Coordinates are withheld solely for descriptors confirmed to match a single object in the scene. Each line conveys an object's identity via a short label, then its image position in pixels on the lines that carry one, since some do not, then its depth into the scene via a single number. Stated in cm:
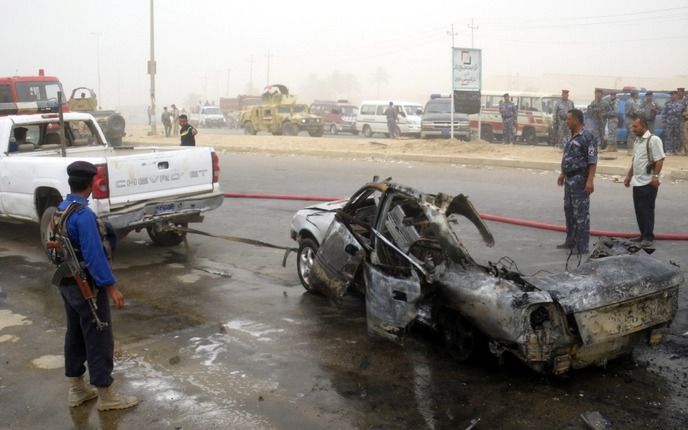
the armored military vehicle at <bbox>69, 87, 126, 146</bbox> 2395
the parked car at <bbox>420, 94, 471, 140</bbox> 2833
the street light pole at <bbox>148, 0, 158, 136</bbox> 3547
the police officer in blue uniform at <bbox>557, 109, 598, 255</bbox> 873
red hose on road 997
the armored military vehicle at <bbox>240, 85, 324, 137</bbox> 3628
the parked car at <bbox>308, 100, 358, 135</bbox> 4188
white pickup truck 855
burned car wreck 493
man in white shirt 904
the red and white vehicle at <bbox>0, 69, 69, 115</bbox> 2327
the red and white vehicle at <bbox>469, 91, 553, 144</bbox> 2769
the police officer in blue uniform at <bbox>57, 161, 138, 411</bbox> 467
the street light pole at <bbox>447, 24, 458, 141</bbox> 2325
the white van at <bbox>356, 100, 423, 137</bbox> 3288
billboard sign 2278
